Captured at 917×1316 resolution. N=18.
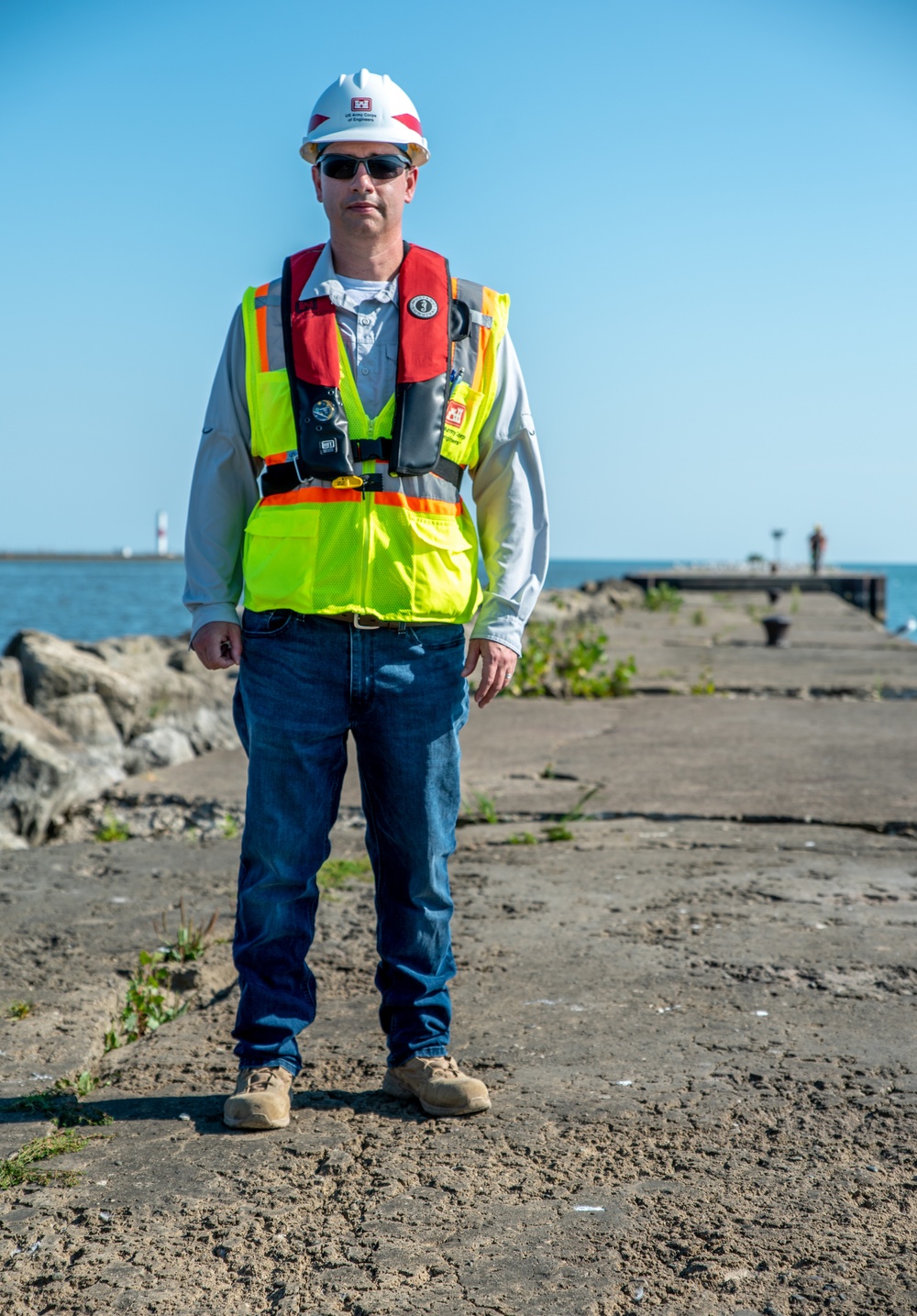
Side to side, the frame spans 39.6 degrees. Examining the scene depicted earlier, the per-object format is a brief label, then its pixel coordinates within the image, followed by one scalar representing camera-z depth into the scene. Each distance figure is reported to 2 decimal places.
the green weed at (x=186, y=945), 3.68
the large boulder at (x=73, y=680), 8.89
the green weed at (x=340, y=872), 4.45
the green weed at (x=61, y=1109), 2.62
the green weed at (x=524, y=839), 5.13
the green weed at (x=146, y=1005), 3.28
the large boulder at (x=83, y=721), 8.25
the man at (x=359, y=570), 2.68
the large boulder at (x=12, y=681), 7.86
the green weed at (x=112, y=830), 5.41
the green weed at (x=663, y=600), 22.75
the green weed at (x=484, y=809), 5.50
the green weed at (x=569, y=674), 9.87
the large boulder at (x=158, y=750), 7.48
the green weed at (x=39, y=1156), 2.33
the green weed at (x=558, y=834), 5.17
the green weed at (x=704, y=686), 10.05
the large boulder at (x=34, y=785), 5.66
